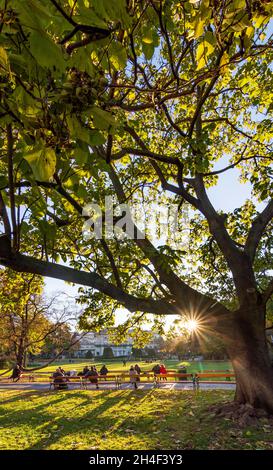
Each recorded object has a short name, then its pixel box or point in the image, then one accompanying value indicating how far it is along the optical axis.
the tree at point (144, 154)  1.64
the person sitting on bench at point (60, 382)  18.03
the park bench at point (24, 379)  24.84
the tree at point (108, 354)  77.62
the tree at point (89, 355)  79.75
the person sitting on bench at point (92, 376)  17.73
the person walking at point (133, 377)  16.52
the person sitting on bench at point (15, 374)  24.50
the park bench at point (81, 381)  17.59
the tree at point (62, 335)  36.28
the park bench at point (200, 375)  14.36
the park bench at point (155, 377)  15.32
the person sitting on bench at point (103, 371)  20.45
